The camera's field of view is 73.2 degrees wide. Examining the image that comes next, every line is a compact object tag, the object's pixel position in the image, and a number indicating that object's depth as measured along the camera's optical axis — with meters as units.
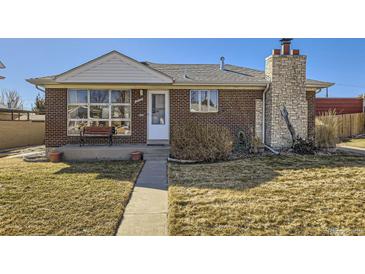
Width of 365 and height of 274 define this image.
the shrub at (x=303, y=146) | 10.47
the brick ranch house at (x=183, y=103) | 11.12
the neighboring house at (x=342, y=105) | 21.82
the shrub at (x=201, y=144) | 9.18
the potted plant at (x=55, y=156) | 9.82
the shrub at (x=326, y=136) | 10.85
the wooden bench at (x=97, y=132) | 10.85
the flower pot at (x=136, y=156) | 9.83
